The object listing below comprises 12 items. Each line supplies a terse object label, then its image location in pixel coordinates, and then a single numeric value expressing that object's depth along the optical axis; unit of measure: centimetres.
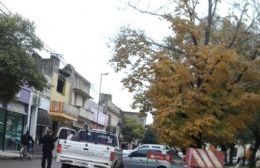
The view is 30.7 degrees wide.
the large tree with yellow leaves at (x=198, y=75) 1523
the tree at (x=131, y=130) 7917
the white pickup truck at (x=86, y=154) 1886
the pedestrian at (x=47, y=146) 1829
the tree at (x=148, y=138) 7666
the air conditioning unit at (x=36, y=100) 3606
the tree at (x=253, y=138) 3169
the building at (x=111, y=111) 7166
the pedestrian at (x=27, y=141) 2751
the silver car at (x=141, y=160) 2165
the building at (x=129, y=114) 9980
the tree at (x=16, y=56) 2102
